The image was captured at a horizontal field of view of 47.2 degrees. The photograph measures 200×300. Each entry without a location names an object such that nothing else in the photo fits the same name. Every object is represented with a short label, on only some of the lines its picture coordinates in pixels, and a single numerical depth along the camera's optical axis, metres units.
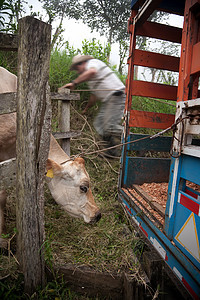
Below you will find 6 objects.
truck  1.72
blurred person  4.12
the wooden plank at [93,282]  1.92
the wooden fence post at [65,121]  3.81
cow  2.54
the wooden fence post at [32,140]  1.49
